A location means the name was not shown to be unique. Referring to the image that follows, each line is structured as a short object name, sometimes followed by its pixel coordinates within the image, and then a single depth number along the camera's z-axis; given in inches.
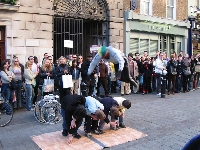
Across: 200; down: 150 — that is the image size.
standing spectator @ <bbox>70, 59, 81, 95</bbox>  379.2
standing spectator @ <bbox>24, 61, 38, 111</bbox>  349.7
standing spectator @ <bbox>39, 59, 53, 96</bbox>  341.9
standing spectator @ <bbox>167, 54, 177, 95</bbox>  479.2
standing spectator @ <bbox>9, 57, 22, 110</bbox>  353.7
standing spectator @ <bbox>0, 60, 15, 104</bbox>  336.8
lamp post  769.6
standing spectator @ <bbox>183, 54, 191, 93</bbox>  511.2
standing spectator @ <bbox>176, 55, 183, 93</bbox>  505.7
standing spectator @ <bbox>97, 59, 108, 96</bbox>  440.8
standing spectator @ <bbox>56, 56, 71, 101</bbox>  338.3
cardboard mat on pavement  225.9
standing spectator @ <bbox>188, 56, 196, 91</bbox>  537.3
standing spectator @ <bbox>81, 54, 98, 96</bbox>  377.4
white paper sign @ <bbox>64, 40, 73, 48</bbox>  508.1
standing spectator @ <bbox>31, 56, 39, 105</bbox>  363.5
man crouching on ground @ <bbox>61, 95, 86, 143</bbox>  222.2
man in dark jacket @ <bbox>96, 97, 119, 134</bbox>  250.2
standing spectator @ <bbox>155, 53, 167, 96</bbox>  472.7
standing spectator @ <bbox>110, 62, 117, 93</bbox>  481.4
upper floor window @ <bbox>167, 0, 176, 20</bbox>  756.4
